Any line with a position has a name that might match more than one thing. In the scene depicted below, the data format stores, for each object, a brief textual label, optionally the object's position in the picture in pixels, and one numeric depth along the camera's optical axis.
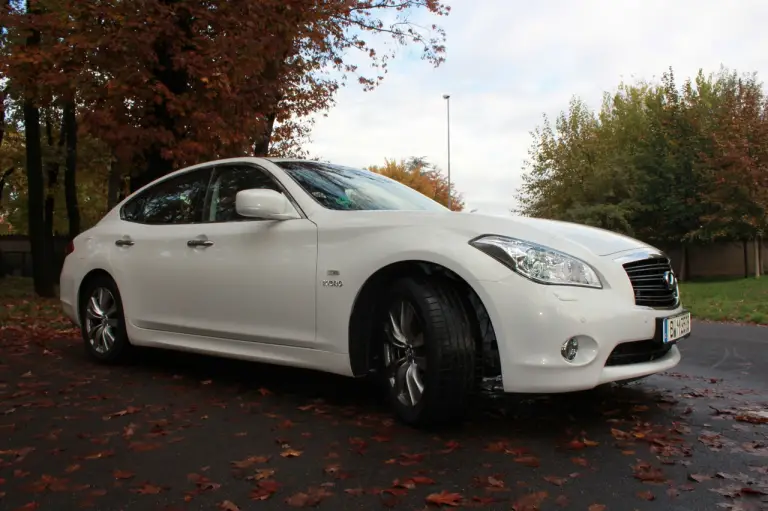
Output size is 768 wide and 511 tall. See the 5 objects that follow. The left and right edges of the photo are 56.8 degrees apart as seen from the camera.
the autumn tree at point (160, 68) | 10.35
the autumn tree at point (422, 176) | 62.16
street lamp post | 50.30
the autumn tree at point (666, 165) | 29.66
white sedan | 3.65
